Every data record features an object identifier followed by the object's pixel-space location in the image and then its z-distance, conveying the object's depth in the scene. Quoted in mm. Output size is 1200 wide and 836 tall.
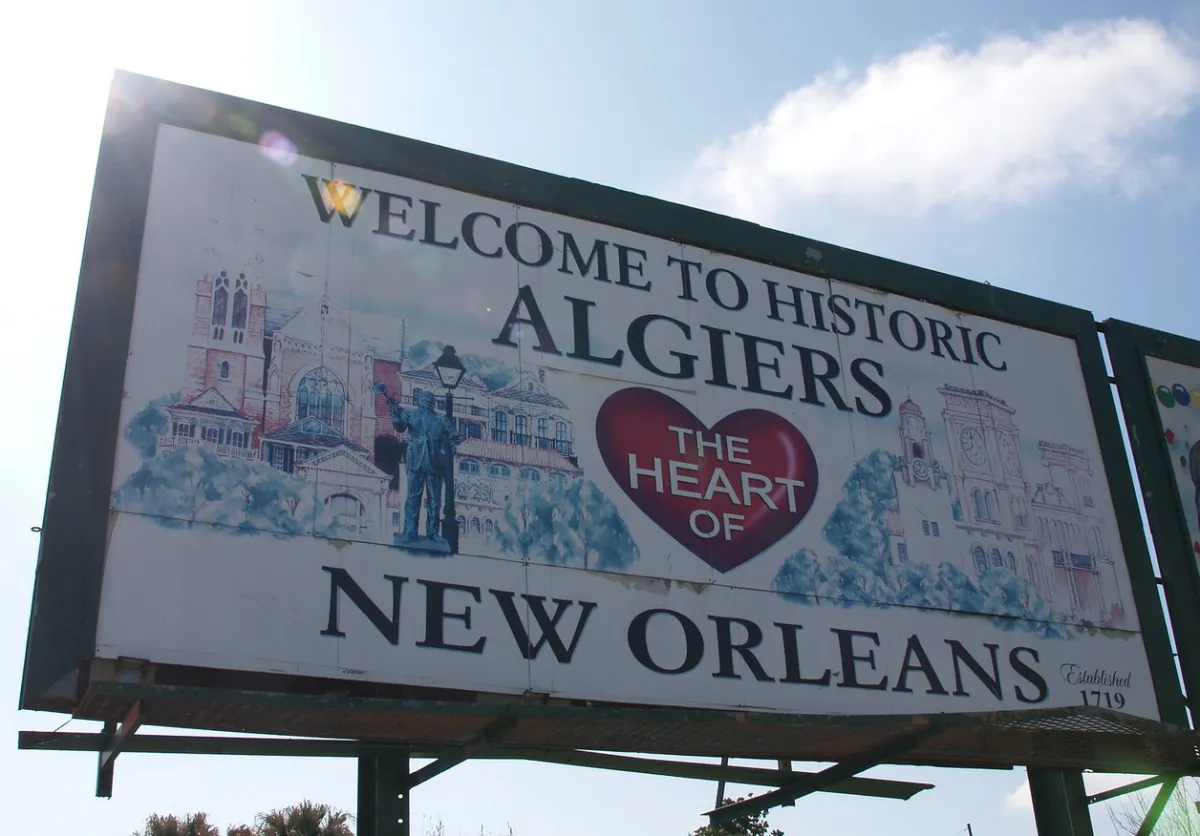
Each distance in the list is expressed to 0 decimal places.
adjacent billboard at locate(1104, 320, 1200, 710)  12805
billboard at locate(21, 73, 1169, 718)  8859
